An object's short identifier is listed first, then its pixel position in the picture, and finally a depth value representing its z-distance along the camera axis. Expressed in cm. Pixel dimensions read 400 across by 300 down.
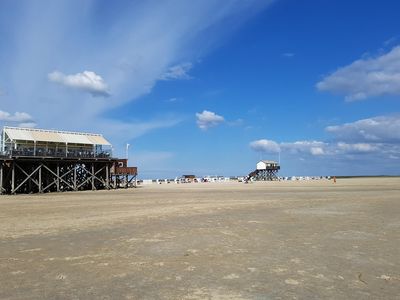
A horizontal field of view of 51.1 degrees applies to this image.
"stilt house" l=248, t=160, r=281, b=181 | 10994
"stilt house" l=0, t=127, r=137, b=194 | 4631
